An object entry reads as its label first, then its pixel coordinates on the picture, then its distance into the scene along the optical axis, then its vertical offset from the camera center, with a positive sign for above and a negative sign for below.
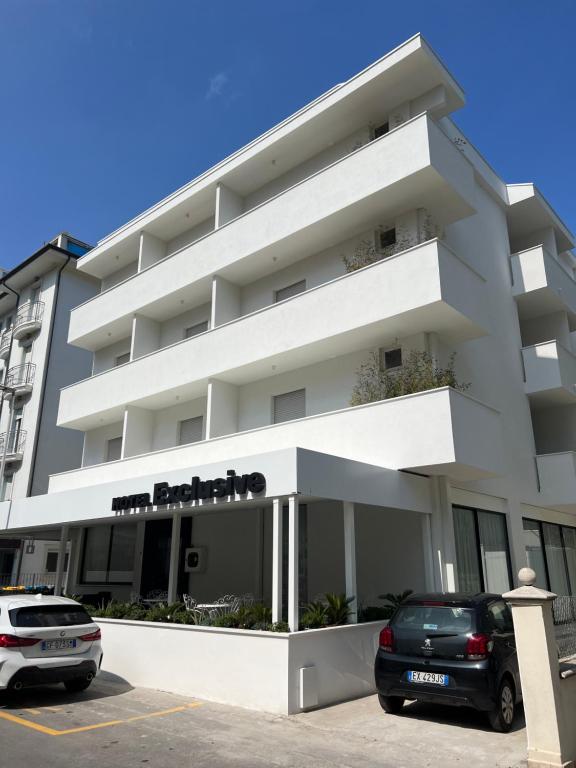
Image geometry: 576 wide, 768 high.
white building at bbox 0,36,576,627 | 12.71 +5.54
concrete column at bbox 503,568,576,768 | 6.04 -1.11
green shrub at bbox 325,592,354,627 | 10.31 -0.57
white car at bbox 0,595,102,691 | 9.14 -1.05
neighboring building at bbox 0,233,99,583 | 28.38 +9.50
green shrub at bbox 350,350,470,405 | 13.14 +4.36
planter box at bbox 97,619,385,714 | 8.97 -1.41
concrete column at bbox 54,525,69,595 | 16.39 +0.45
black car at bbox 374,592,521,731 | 7.64 -1.05
